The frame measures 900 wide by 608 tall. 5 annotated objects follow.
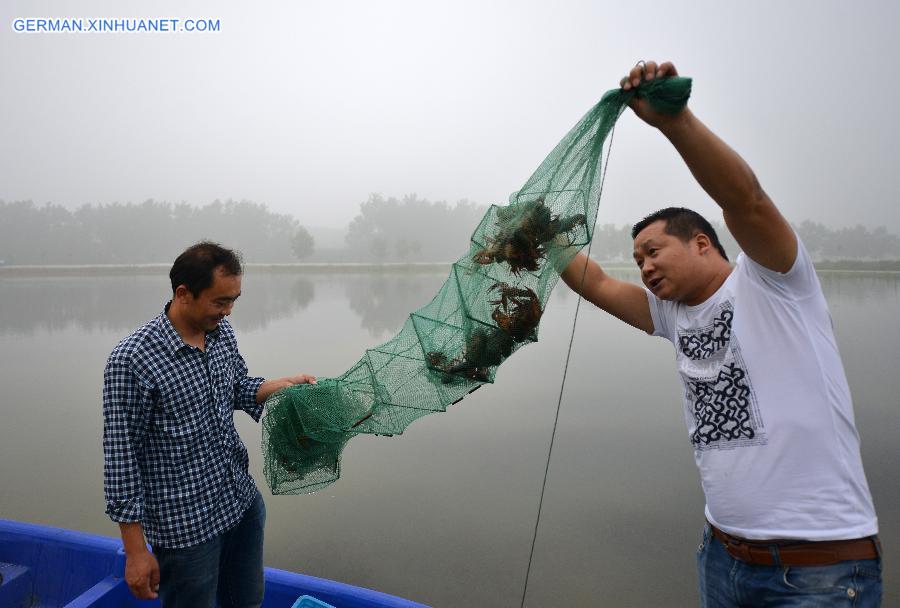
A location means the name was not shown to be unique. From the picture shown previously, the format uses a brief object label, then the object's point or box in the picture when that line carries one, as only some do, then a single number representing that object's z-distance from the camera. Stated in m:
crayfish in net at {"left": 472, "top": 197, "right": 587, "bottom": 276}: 2.01
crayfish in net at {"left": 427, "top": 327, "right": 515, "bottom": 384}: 2.09
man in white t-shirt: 1.47
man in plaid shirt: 1.84
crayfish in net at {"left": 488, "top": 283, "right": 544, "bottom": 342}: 2.03
